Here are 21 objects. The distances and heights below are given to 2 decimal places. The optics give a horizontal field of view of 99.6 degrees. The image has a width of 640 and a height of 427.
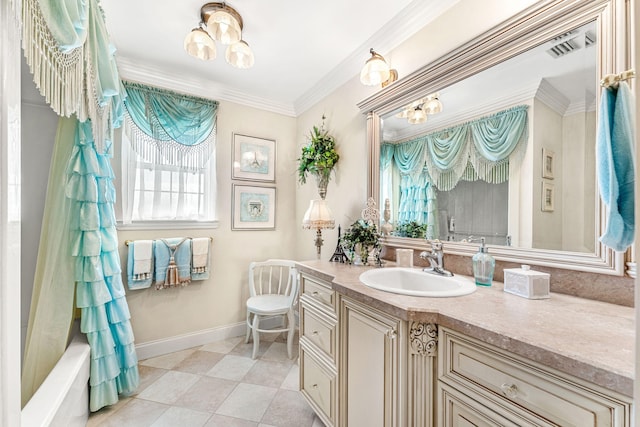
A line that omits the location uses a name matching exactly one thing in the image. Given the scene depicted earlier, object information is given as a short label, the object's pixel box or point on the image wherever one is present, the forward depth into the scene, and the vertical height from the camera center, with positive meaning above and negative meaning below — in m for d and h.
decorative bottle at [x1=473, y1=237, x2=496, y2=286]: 1.23 -0.22
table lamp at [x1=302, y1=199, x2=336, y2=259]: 2.19 +0.00
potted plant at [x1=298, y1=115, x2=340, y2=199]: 2.41 +0.55
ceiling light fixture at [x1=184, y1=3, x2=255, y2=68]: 1.58 +1.11
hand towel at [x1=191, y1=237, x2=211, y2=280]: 2.47 -0.39
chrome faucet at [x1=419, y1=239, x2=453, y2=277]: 1.44 -0.20
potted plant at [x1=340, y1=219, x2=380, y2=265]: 1.76 -0.15
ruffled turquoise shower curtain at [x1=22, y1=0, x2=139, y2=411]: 1.43 -0.23
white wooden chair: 2.36 -0.77
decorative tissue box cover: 1.04 -0.25
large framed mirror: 1.01 +0.41
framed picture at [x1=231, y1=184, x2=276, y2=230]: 2.78 +0.09
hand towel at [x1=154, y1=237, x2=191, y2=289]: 2.33 -0.41
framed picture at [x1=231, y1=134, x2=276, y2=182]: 2.78 +0.61
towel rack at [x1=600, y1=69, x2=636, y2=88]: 0.66 +0.38
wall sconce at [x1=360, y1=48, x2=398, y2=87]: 1.74 +0.95
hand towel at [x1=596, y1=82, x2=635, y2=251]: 0.75 +0.17
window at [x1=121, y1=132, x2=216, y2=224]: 2.30 +0.22
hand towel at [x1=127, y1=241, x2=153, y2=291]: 2.22 -0.49
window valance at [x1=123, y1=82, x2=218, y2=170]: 2.29 +0.80
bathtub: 1.09 -0.80
